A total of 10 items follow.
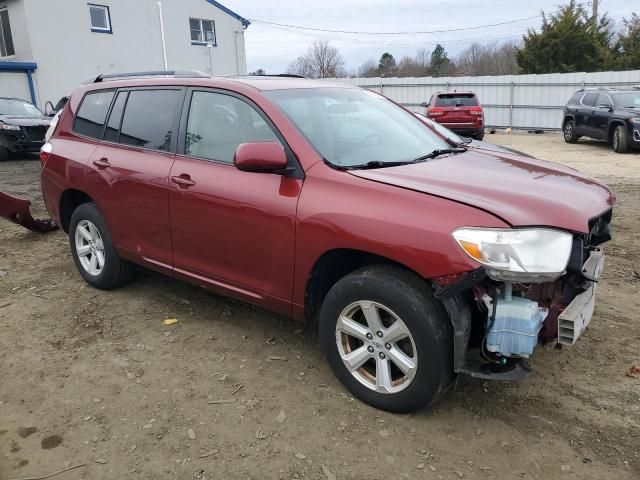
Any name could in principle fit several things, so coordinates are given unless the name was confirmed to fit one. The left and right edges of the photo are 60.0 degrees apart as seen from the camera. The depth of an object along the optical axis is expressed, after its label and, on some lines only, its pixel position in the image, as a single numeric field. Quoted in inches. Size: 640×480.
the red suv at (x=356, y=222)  106.3
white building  799.1
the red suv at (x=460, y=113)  672.4
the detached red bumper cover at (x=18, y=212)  249.8
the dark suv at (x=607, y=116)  530.9
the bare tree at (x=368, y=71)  2178.9
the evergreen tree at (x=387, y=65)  2259.1
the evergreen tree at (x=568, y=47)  1107.3
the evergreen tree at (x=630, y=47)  1088.8
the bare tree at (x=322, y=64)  2095.2
